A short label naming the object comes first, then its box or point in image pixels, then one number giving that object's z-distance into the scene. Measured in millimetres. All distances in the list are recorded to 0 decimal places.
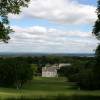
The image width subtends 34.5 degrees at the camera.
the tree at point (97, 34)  17695
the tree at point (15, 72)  47994
